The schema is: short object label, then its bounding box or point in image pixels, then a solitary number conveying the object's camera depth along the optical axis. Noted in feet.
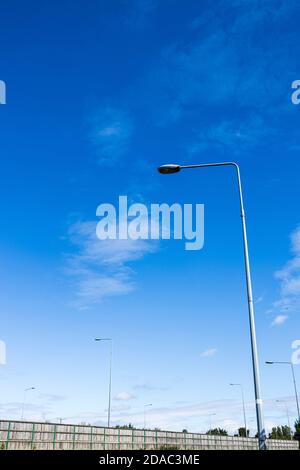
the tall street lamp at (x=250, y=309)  34.58
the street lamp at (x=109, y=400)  149.12
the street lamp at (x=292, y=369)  166.62
